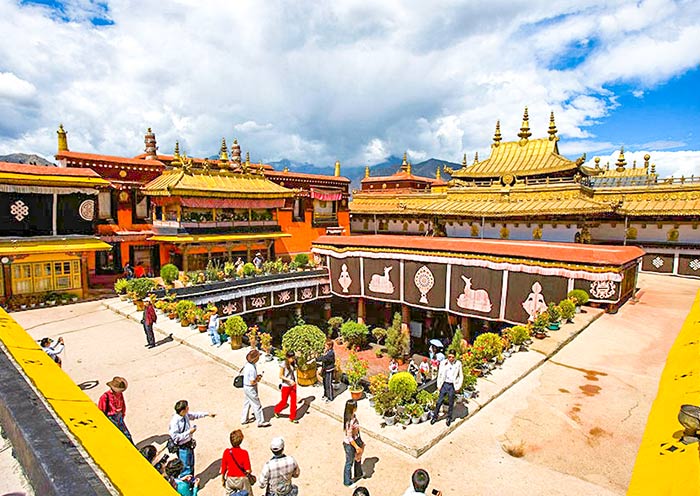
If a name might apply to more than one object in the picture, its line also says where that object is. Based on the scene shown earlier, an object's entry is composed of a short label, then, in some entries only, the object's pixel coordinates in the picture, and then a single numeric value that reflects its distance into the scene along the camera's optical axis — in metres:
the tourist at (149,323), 12.47
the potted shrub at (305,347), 10.05
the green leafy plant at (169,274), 19.20
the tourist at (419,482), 4.41
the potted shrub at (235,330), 12.11
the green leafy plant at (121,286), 18.05
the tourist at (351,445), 6.24
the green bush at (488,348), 10.14
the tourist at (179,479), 5.21
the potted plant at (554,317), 12.54
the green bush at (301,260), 24.36
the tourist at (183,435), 6.08
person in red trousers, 8.23
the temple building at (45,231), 16.38
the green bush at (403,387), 8.08
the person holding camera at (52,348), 9.19
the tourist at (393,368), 15.32
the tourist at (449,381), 7.64
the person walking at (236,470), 5.32
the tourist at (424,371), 12.84
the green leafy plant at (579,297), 14.38
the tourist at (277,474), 5.14
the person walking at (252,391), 7.85
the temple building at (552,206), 21.17
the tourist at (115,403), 6.17
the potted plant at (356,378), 8.90
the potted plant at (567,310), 13.09
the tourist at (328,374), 9.07
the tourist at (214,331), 12.65
